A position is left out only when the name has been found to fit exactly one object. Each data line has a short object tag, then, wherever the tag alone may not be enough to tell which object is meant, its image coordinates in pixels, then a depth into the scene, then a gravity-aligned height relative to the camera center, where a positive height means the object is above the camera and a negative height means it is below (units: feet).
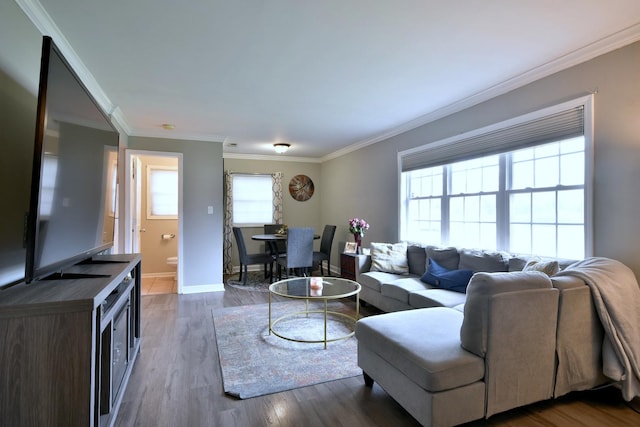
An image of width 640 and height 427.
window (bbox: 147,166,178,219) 19.89 +1.45
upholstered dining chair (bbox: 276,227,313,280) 16.90 -1.60
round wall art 23.41 +2.24
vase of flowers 16.72 -0.43
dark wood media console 4.16 -1.85
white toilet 18.81 -2.58
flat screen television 4.47 +0.69
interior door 15.83 +0.74
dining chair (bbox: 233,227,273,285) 17.78 -2.22
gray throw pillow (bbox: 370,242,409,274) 13.08 -1.53
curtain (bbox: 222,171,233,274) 21.39 +0.38
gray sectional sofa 5.64 -2.39
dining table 18.13 -1.16
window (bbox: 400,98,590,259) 8.80 +0.78
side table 15.51 -2.27
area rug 7.71 -3.79
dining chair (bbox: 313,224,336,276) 19.02 -1.68
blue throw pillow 10.18 -1.82
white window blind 8.63 +2.68
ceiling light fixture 18.64 +4.09
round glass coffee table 10.00 -2.37
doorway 19.66 -0.18
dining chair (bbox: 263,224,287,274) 18.98 -1.61
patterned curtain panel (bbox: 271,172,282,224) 22.76 +1.53
